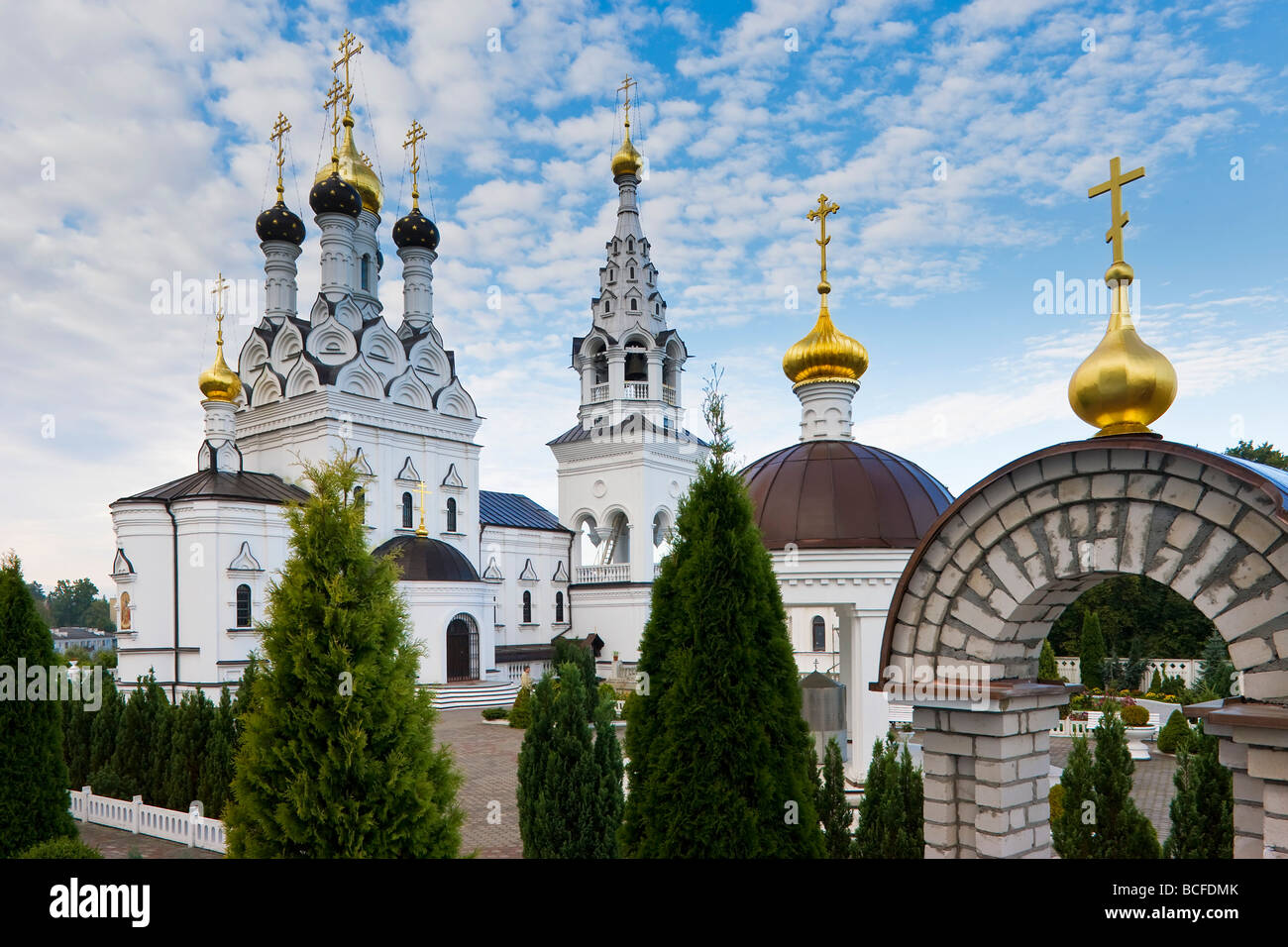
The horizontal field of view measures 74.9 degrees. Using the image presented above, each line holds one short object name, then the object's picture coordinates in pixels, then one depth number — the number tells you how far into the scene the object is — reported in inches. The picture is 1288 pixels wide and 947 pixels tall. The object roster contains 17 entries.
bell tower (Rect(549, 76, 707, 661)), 1304.1
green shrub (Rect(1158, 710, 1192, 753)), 662.5
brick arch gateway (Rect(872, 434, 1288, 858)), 170.6
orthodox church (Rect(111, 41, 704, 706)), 962.7
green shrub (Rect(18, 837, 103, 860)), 290.4
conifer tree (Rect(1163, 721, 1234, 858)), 284.8
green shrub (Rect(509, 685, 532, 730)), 873.5
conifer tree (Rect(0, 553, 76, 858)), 335.3
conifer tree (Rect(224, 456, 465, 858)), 214.7
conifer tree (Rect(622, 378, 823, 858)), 246.1
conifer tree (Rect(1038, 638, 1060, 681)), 914.1
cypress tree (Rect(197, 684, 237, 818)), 470.0
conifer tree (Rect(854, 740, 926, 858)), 311.3
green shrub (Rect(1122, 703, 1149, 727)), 797.2
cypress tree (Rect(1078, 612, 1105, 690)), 1040.8
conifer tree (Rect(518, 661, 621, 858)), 331.3
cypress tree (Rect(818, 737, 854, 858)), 321.7
